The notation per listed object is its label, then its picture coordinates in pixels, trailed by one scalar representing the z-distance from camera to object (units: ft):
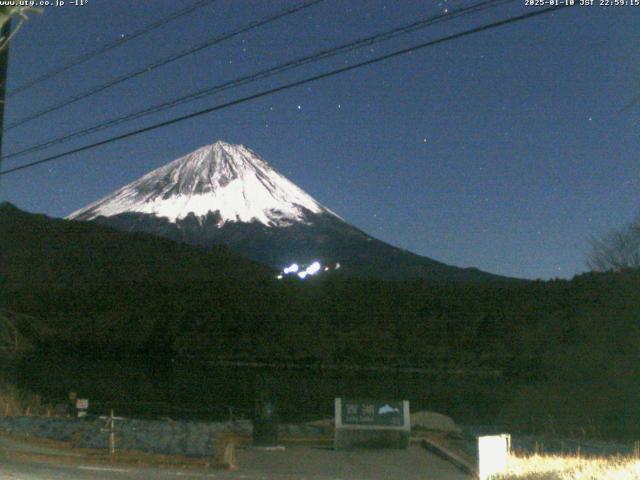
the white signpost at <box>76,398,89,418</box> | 60.95
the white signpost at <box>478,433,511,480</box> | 39.99
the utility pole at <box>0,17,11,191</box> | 50.90
